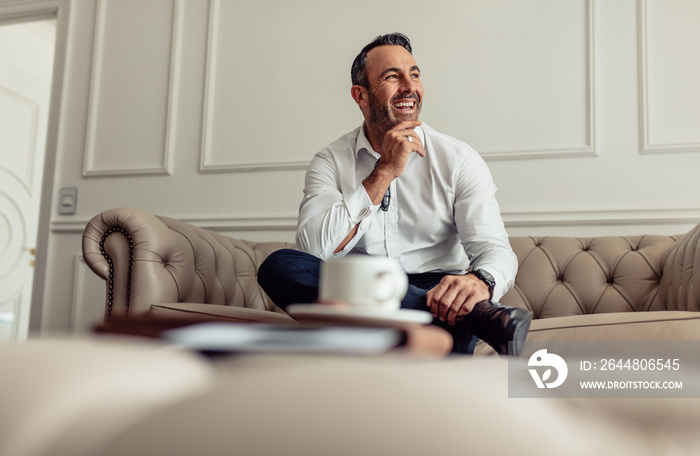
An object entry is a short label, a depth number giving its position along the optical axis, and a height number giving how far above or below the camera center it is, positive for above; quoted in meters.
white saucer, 0.56 -0.04
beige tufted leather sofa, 1.55 +0.01
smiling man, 1.42 +0.20
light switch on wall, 2.93 +0.31
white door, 4.49 +0.85
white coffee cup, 0.72 -0.01
